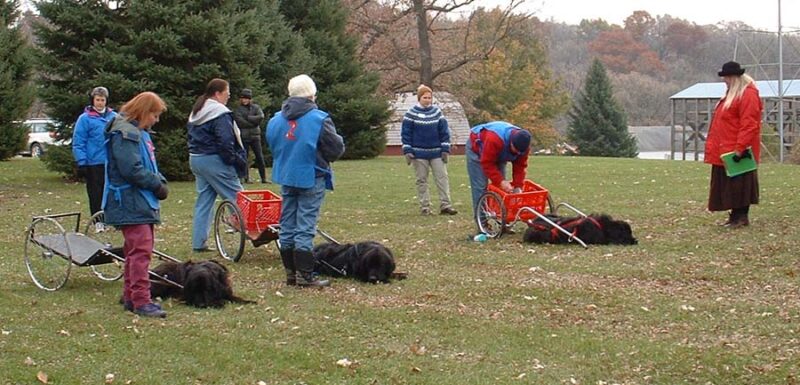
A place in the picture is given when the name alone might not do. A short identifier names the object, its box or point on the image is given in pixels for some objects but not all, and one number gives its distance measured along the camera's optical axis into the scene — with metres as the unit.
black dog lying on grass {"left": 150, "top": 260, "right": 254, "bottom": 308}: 8.31
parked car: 46.82
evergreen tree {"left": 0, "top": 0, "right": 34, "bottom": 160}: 28.22
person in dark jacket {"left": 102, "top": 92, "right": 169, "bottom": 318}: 7.80
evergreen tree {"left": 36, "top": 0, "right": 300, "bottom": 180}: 21.09
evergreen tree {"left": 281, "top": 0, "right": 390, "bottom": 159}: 31.84
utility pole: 41.62
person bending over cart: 11.63
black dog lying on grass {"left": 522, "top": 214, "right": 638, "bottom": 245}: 11.40
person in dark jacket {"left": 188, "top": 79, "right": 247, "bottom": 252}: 10.96
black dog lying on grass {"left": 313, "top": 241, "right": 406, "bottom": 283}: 9.31
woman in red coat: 12.00
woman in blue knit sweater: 14.83
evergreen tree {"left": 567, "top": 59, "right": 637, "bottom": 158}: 61.81
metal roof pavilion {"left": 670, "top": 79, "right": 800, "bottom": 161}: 43.56
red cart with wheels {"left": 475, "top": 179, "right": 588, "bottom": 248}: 11.70
